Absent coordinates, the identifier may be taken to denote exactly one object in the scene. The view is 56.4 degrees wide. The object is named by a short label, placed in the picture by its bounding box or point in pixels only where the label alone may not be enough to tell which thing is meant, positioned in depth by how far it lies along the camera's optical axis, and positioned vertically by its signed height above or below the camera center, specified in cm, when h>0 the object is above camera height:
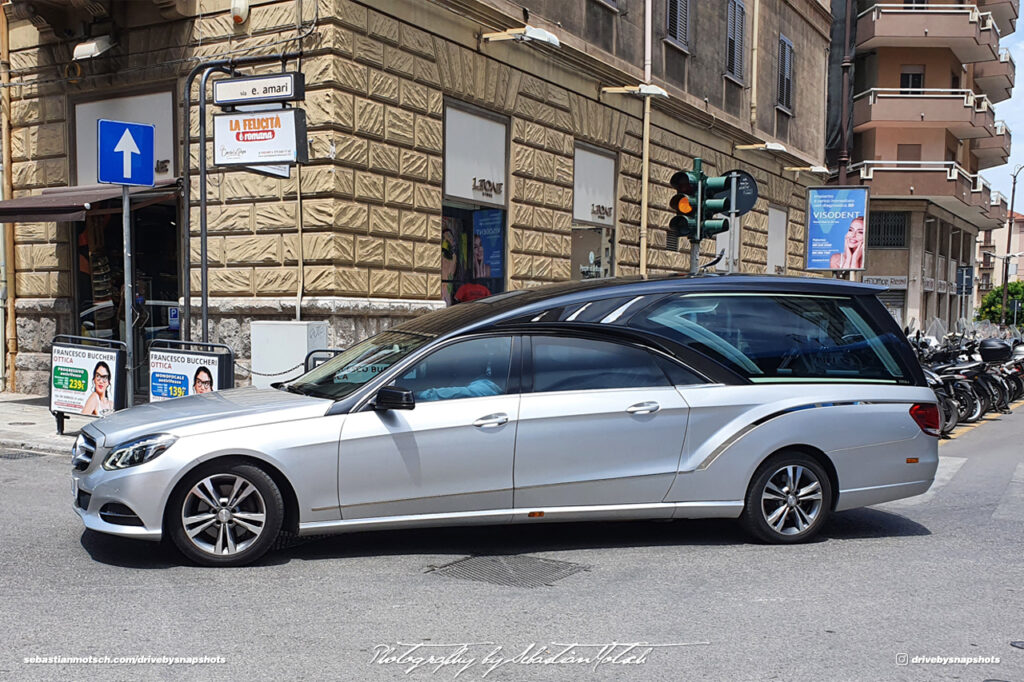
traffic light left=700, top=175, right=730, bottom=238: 1098 +106
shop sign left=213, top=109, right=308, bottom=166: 1095 +177
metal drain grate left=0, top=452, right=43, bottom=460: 956 -172
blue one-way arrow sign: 1023 +146
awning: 1253 +110
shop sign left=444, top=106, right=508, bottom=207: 1430 +210
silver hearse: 538 -81
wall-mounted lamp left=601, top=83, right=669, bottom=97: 1773 +383
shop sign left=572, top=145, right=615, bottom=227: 1734 +200
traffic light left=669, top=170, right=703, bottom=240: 1103 +107
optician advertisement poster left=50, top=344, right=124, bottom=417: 1010 -101
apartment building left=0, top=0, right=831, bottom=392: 1238 +197
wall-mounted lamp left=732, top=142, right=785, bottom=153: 2339 +376
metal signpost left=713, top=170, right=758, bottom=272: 1090 +121
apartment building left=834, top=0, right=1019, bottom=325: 3812 +710
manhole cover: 534 -160
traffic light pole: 1095 +91
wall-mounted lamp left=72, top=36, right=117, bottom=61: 1359 +340
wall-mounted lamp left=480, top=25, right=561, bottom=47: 1433 +390
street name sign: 1095 +234
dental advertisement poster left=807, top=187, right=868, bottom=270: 1869 +141
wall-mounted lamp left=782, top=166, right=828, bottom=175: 2693 +371
